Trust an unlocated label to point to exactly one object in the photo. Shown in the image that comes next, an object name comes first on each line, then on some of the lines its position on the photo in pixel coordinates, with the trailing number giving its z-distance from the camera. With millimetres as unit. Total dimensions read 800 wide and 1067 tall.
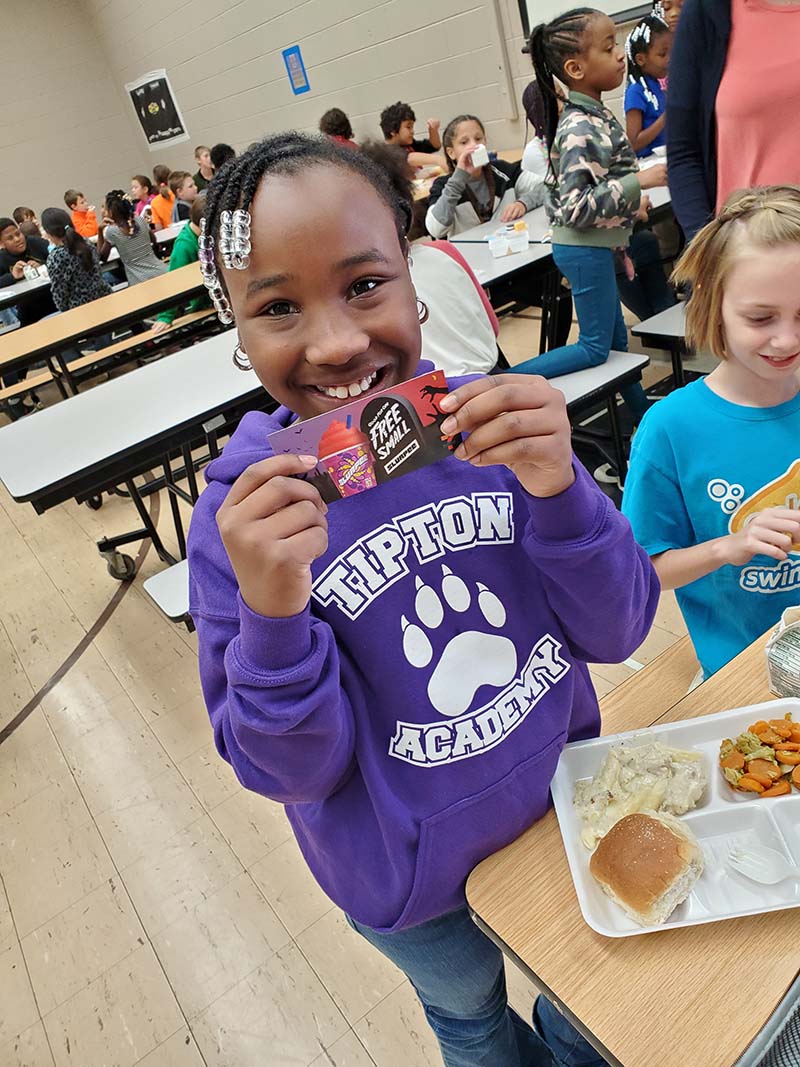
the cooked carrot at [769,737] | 838
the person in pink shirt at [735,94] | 1690
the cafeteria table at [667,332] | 2717
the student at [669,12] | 3814
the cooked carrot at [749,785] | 809
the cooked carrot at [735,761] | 832
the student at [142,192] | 9055
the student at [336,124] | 5070
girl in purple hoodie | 647
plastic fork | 728
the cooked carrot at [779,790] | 808
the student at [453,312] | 2467
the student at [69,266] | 5664
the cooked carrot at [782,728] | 840
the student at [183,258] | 5258
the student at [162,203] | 8430
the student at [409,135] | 5668
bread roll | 717
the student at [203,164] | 8290
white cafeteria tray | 721
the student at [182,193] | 7641
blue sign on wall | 7582
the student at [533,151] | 3785
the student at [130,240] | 6402
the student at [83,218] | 9188
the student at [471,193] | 4094
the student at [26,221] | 8070
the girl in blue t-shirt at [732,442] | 1138
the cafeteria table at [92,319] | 4309
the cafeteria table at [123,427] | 2422
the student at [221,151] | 6581
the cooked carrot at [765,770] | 811
